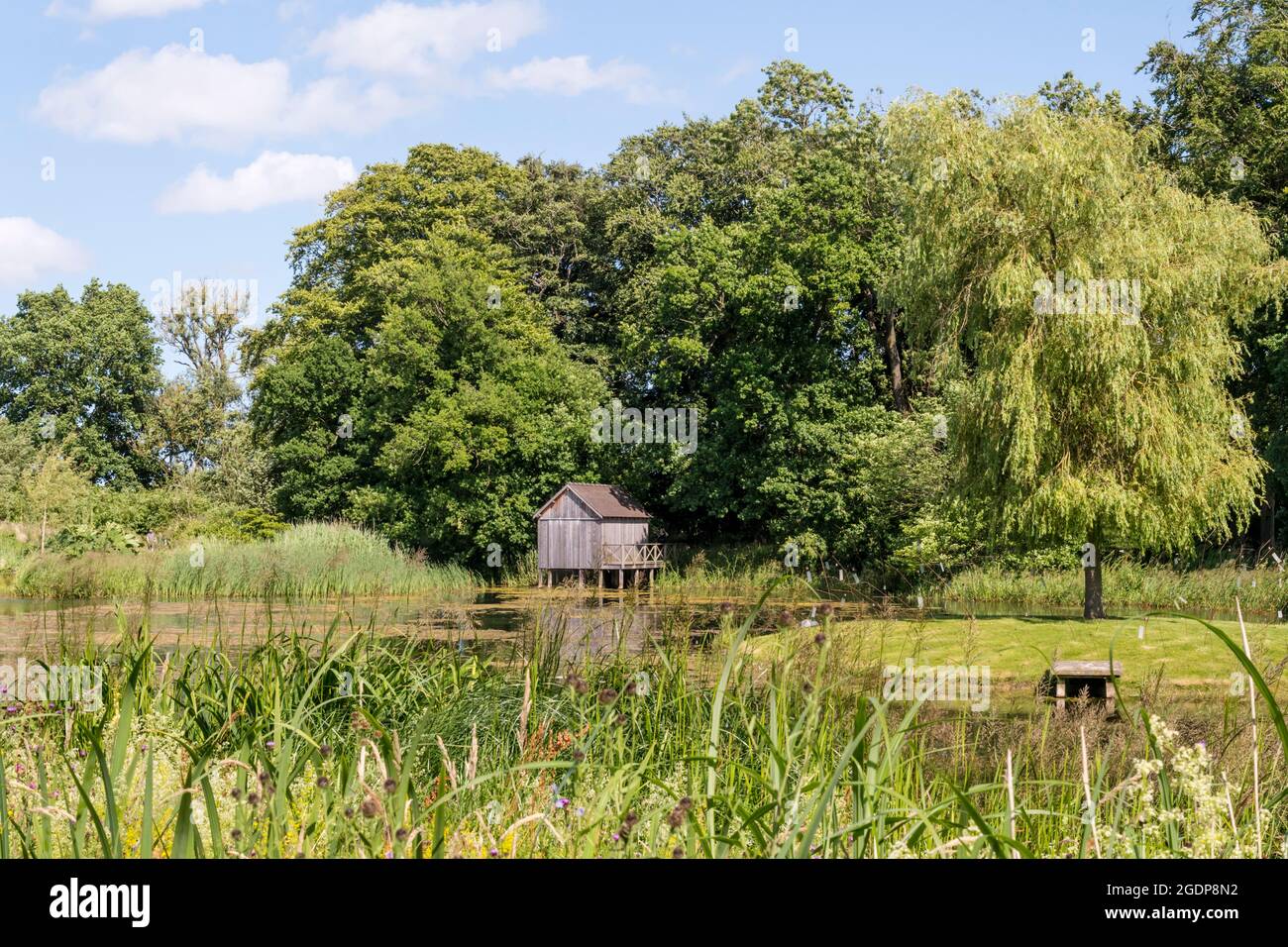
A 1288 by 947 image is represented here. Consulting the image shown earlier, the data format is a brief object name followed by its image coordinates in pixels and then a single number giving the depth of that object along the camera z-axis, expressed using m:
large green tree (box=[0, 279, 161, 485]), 50.03
